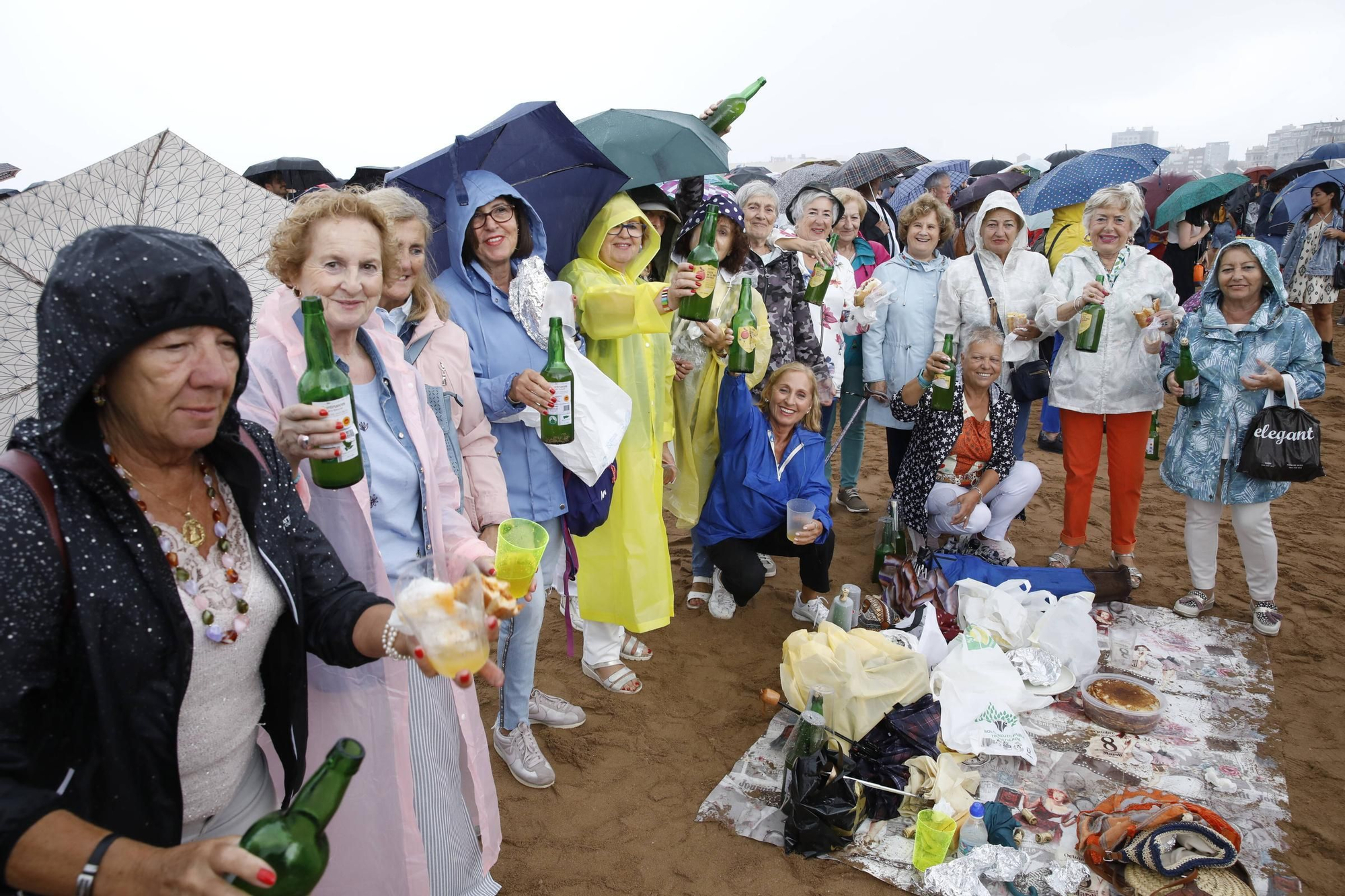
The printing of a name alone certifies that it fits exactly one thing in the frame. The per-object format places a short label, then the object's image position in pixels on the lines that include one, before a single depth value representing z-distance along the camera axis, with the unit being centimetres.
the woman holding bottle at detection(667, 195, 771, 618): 464
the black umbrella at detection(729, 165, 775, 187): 1131
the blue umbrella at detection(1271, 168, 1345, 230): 1055
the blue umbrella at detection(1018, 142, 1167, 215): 655
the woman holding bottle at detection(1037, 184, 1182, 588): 507
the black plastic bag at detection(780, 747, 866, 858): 320
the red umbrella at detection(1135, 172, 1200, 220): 1262
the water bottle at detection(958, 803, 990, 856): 315
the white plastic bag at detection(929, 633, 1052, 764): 367
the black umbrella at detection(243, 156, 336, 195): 901
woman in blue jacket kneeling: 478
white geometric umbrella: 210
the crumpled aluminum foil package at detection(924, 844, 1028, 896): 298
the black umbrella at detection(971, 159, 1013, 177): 1728
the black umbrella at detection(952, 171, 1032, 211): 827
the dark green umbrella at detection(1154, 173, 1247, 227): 888
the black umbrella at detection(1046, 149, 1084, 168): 1792
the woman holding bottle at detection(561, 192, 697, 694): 374
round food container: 388
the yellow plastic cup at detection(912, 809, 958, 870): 309
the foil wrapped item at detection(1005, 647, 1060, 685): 414
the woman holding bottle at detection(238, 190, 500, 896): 212
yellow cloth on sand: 362
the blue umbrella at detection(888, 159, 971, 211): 1042
